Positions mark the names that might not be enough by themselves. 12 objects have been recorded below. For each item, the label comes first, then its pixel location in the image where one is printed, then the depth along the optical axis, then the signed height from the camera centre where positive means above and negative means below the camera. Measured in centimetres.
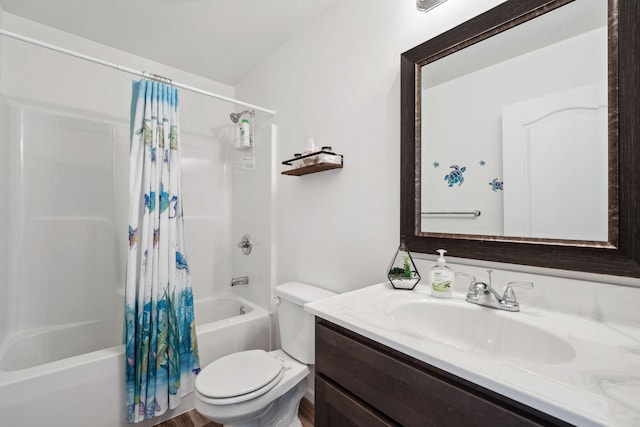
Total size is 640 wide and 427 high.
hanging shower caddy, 222 +64
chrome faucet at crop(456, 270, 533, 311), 85 -26
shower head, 231 +83
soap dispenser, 98 -23
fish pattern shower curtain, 141 -31
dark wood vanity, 52 -41
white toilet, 114 -74
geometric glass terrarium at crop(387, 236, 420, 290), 110 -24
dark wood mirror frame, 72 +13
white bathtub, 116 -81
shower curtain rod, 122 +78
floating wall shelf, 147 +29
